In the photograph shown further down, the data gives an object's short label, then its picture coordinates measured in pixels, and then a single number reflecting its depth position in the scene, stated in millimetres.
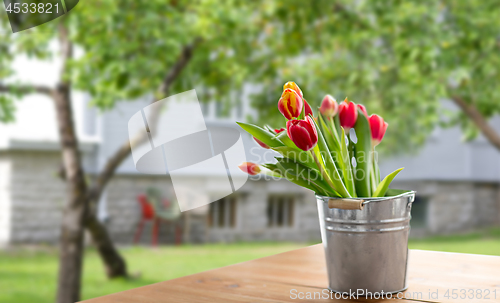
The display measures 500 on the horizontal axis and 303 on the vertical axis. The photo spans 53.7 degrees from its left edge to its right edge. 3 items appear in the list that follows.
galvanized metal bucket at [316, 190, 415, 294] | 779
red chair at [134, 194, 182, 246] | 5691
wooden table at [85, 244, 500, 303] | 783
